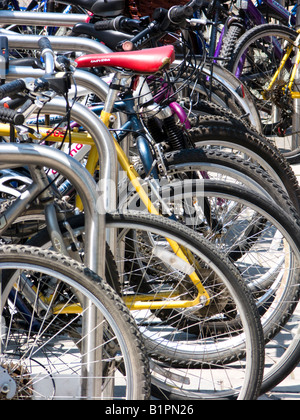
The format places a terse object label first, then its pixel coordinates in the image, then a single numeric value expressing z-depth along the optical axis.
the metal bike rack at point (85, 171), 4.81
